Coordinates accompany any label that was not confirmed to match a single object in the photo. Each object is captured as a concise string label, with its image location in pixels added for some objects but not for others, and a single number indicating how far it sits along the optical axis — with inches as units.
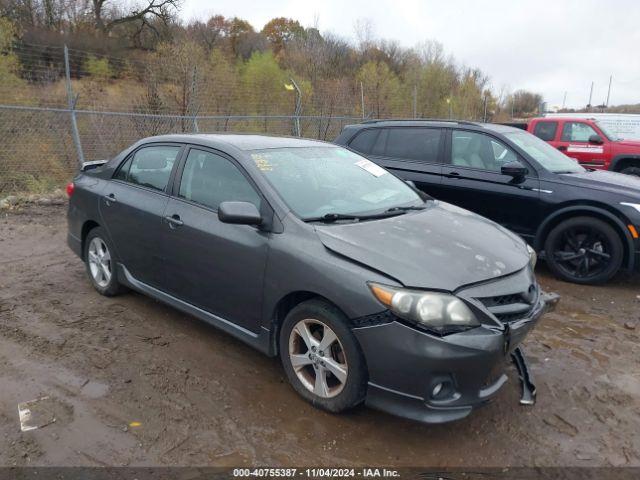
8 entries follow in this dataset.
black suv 218.4
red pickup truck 436.1
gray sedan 107.5
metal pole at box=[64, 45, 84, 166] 379.1
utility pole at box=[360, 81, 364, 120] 720.6
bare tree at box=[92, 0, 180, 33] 1323.8
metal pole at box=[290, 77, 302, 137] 554.9
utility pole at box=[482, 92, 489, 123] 1052.8
